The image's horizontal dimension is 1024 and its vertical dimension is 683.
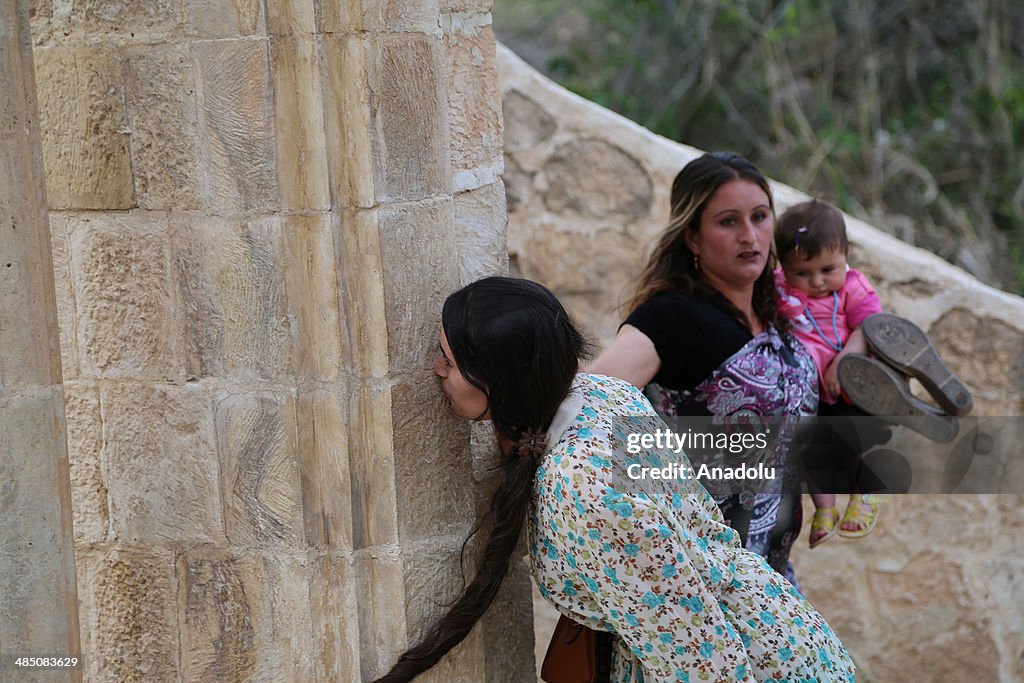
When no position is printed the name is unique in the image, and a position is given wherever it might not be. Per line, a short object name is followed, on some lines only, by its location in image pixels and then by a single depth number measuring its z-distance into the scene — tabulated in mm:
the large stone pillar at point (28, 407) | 4301
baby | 6074
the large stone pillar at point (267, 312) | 3887
